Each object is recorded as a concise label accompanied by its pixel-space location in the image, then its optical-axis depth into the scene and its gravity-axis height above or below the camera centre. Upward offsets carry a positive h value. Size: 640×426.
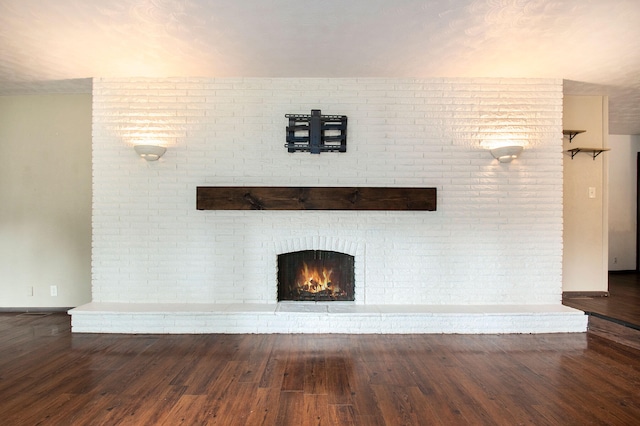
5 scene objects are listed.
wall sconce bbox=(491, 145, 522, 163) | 3.34 +0.63
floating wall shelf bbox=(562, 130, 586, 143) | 4.30 +1.07
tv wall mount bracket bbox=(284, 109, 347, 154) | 3.47 +0.85
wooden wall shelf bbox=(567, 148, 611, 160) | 4.35 +0.84
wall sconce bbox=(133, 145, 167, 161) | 3.36 +0.62
